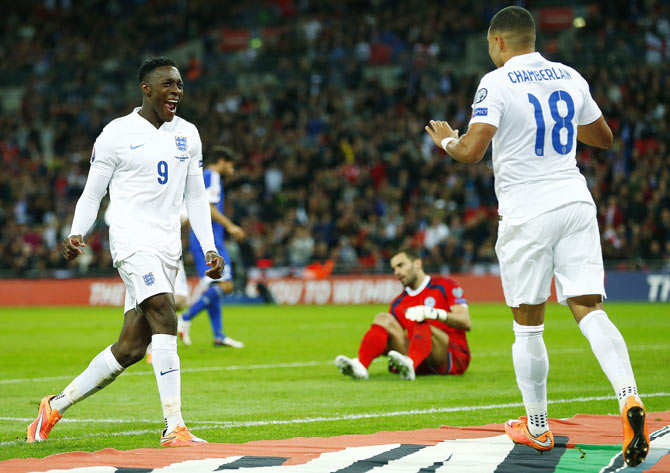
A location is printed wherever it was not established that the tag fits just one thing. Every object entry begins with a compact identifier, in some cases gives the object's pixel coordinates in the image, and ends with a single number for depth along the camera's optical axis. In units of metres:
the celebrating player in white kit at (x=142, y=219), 13.08
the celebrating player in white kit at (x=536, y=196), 11.23
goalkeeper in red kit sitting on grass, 20.00
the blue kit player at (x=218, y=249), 26.44
